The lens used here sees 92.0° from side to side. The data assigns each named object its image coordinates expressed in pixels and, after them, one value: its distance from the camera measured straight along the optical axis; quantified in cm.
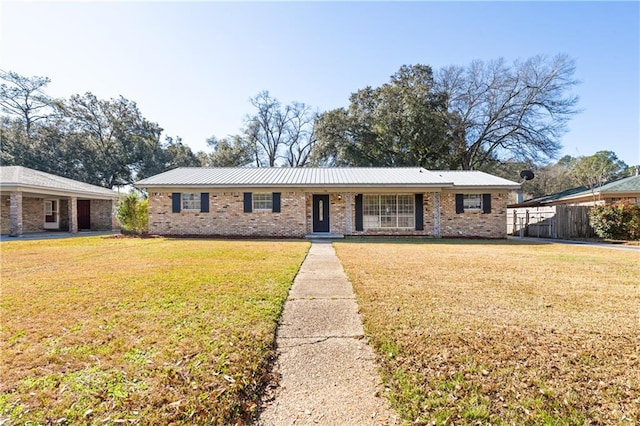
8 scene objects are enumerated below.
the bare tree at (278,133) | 3569
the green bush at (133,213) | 1568
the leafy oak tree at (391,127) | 2466
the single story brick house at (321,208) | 1515
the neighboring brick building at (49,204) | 1479
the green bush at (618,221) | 1352
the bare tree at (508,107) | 2467
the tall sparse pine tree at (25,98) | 2861
